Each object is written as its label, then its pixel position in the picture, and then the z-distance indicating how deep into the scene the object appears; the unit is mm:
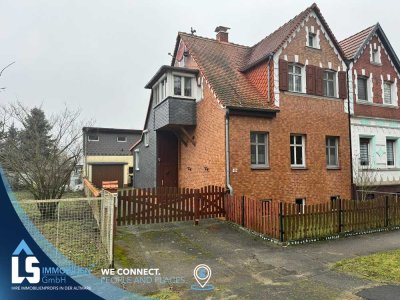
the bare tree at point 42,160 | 13242
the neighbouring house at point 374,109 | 17766
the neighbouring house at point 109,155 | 33156
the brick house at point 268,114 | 14430
